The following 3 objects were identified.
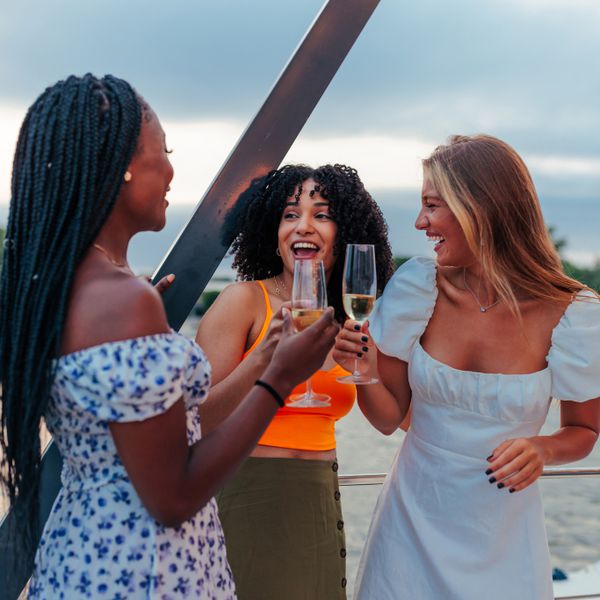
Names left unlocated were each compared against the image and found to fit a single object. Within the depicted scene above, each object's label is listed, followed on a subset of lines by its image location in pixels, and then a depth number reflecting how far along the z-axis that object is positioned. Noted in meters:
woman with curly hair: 1.98
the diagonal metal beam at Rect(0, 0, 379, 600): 1.99
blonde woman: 1.84
